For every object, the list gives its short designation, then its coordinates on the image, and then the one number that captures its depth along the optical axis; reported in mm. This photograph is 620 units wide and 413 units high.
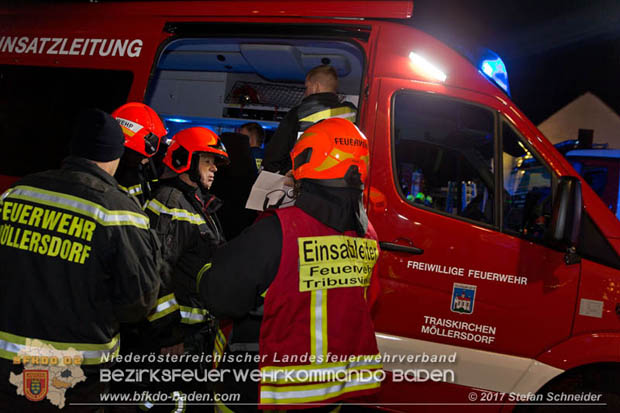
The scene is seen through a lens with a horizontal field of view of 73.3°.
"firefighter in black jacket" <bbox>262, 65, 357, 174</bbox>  2500
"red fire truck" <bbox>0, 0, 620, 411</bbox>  2418
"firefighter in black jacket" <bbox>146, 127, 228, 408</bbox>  2236
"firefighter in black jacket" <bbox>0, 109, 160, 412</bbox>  1540
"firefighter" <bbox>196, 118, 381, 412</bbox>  1419
